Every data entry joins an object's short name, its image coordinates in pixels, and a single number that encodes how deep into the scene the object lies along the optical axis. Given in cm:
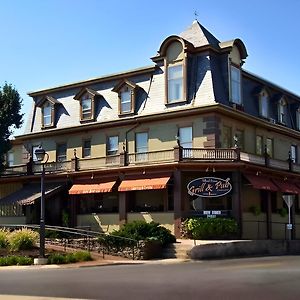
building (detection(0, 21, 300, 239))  3272
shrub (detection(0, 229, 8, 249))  2711
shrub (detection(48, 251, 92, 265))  2336
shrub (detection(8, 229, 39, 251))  2673
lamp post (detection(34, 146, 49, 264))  2331
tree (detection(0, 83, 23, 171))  3869
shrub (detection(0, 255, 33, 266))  2292
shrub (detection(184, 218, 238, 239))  3084
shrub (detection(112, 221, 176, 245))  2758
